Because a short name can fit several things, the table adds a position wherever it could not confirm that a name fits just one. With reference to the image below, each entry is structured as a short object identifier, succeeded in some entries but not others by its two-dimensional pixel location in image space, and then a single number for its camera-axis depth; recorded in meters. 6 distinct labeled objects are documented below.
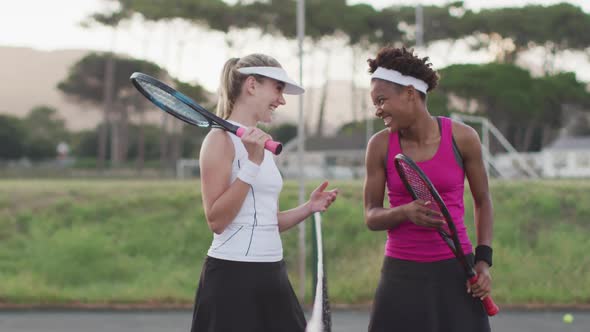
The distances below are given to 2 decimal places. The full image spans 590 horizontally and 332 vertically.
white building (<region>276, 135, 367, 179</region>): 47.50
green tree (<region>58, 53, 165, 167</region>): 43.03
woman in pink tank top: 2.91
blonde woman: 2.65
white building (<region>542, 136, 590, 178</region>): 40.78
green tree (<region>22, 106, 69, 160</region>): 46.59
